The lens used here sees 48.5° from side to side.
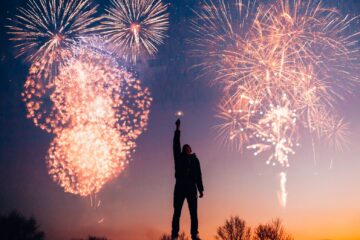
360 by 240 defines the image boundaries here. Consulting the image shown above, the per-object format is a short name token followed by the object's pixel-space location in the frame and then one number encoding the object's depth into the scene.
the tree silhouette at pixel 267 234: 39.56
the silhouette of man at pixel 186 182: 9.61
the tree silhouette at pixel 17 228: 39.47
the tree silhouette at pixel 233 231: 39.19
